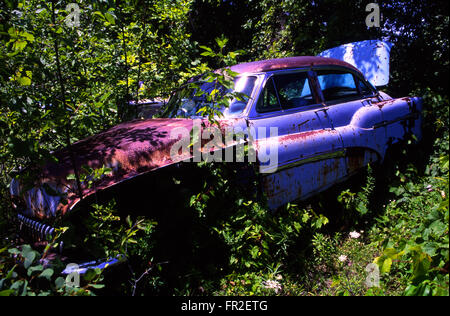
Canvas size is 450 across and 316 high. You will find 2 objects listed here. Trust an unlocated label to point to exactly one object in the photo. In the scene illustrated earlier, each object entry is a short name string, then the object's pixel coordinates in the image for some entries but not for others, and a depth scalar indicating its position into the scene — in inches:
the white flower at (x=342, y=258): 107.3
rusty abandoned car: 91.0
